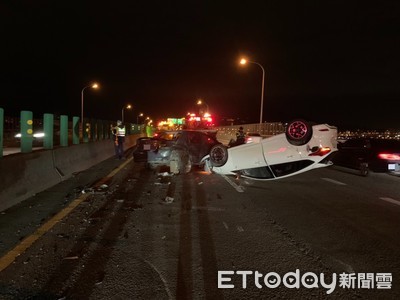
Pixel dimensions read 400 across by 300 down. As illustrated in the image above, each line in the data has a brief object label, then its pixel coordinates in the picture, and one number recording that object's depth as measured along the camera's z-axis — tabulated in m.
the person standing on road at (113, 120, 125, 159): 19.88
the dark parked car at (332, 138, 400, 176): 13.73
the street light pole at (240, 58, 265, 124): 27.97
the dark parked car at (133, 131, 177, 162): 14.40
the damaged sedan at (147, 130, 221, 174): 12.85
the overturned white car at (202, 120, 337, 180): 8.27
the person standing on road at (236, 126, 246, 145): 18.02
